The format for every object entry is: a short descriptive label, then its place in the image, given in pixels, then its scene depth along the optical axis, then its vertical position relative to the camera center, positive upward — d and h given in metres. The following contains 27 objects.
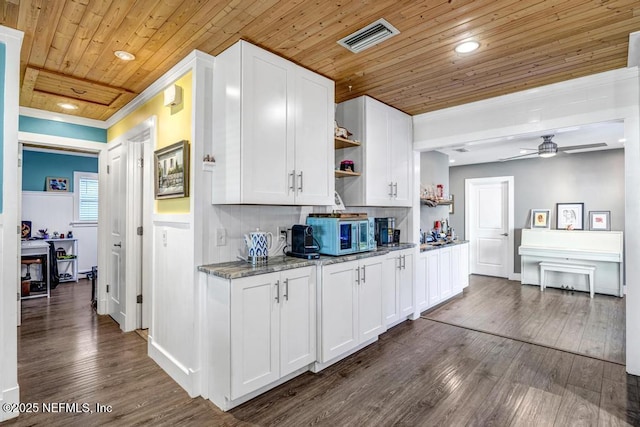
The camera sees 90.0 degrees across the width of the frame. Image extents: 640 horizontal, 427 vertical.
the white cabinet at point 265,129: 2.31 +0.67
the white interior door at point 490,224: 6.55 -0.23
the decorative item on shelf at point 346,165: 3.40 +0.52
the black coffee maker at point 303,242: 2.80 -0.25
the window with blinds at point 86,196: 6.31 +0.39
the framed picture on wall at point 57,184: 6.02 +0.61
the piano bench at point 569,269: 5.16 -0.94
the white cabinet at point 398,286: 3.45 -0.84
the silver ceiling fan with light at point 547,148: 4.14 +0.85
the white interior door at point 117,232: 3.76 -0.20
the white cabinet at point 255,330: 2.17 -0.84
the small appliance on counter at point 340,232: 2.87 -0.17
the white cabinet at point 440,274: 4.24 -0.89
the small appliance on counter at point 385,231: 3.79 -0.21
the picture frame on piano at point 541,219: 6.09 -0.12
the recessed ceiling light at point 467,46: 2.33 +1.24
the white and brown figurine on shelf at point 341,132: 3.21 +0.83
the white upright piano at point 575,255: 5.23 -0.72
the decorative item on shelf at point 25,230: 5.60 -0.26
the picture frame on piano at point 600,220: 5.56 -0.13
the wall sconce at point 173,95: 2.59 +0.97
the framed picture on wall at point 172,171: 2.50 +0.36
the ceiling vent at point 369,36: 2.12 +1.24
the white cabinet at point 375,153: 3.40 +0.68
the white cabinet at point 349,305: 2.70 -0.84
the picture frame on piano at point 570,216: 5.79 -0.06
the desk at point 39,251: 4.98 -0.58
